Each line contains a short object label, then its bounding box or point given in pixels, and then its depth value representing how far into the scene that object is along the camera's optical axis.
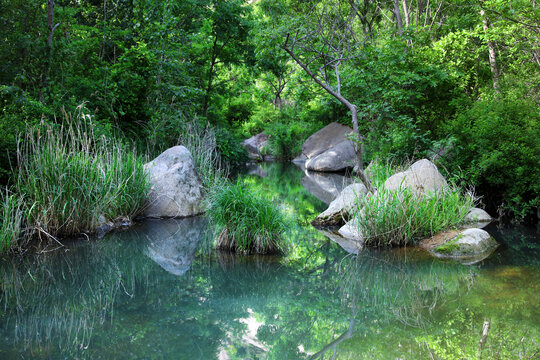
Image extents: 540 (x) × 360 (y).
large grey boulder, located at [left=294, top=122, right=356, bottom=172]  17.38
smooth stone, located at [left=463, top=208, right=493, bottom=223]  6.68
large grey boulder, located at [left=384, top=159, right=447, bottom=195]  6.61
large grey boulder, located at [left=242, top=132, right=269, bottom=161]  23.69
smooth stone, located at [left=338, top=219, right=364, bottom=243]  6.09
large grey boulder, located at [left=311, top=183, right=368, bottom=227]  7.21
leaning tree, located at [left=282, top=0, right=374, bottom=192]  6.96
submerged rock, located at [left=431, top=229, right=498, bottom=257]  5.38
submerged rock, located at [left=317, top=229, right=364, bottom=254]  5.78
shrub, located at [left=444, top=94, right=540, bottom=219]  6.63
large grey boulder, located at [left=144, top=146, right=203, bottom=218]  7.92
